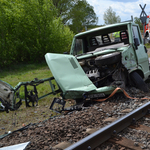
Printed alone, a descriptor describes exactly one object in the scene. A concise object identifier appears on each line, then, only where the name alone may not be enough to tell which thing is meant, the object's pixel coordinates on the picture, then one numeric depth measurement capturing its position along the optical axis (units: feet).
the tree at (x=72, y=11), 140.67
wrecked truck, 16.79
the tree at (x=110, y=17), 239.09
